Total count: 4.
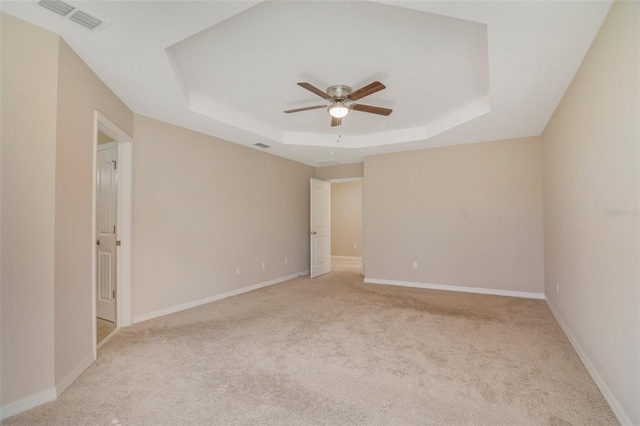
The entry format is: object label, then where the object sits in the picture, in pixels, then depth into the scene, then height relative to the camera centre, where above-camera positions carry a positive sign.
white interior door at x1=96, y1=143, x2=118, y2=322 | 3.55 -0.14
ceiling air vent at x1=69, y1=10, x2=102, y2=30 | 1.91 +1.29
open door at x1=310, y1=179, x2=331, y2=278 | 6.34 -0.25
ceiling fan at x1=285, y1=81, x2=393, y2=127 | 2.96 +1.19
